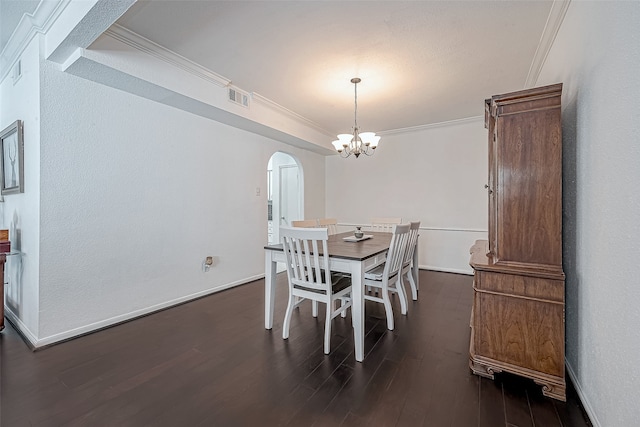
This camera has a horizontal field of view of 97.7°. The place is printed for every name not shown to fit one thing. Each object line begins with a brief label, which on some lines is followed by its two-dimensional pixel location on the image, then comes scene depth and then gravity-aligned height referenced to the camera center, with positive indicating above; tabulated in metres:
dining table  2.11 -0.42
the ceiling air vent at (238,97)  3.30 +1.40
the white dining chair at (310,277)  2.17 -0.54
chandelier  3.16 +0.85
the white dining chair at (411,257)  2.99 -0.49
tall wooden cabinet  1.66 -0.27
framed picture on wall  2.40 +0.49
